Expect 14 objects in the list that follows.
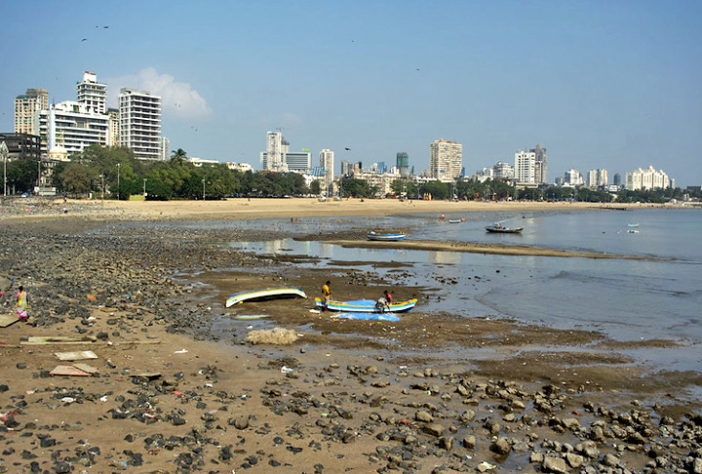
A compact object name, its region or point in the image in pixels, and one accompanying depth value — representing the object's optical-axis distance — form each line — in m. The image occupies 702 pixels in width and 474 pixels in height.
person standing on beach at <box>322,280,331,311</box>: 21.95
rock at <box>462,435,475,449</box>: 10.54
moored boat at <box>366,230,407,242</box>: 56.75
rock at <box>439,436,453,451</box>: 10.39
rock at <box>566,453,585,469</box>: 10.02
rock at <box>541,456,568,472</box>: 9.80
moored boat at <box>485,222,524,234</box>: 73.12
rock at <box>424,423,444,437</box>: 10.88
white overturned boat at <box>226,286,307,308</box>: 22.68
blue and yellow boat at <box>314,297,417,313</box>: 21.83
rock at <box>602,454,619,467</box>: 10.09
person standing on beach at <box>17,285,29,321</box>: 16.36
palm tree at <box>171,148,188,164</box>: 119.94
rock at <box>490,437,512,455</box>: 10.42
